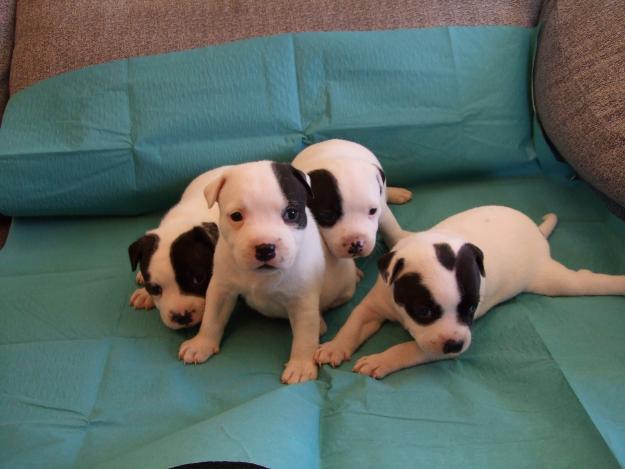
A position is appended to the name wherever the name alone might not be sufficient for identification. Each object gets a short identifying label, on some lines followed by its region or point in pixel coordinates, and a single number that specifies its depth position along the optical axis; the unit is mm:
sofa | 611
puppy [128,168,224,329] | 584
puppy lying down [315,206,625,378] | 525
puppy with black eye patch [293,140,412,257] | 587
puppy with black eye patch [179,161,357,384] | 503
